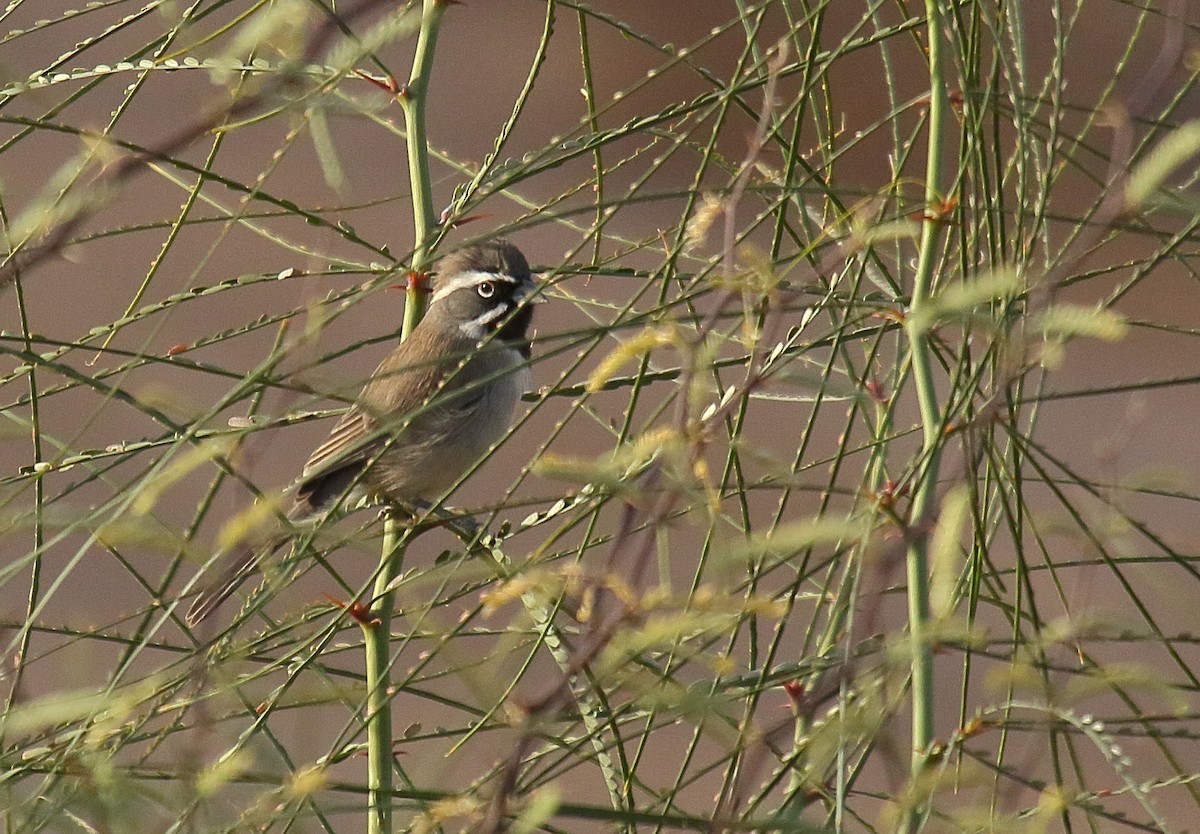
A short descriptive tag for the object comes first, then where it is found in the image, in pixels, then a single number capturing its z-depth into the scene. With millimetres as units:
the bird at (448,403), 9172
